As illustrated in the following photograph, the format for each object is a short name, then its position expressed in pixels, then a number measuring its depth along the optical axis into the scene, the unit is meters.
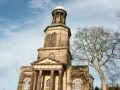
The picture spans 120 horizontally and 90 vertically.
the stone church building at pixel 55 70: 35.00
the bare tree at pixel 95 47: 27.82
